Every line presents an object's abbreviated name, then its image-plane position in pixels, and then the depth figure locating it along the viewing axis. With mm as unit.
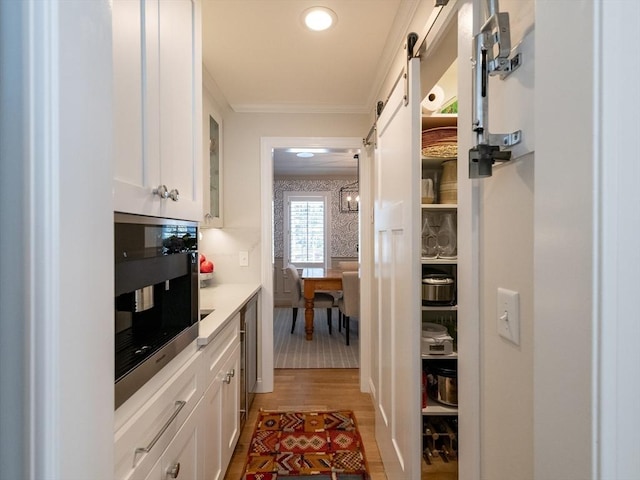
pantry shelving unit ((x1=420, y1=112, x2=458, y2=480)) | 1723
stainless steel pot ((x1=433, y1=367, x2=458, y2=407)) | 1726
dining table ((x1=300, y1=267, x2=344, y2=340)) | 4074
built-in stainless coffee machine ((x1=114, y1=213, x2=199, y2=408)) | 793
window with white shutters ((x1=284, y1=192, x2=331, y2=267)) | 6355
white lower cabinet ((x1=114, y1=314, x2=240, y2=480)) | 792
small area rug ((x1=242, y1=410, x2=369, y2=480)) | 1810
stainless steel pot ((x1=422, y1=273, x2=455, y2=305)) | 1783
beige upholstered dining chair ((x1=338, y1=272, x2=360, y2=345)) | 3811
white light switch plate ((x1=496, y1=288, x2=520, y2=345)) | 707
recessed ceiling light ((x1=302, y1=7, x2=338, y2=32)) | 1597
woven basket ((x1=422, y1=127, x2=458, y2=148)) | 1752
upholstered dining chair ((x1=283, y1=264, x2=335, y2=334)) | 4355
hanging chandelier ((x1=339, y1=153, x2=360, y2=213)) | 6309
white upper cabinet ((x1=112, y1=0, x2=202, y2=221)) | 770
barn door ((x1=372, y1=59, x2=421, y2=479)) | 1279
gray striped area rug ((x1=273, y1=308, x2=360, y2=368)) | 3371
